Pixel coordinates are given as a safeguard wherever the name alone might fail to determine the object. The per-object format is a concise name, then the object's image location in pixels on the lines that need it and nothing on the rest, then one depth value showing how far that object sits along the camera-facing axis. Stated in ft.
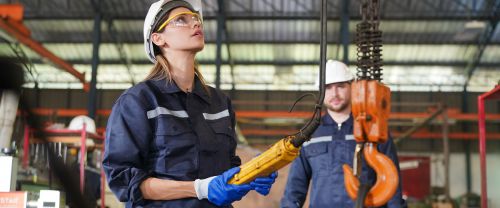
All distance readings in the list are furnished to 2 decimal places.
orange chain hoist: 5.00
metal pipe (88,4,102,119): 52.85
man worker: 12.39
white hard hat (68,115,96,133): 31.71
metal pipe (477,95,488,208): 16.67
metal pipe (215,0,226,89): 56.79
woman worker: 6.65
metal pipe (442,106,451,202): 41.89
